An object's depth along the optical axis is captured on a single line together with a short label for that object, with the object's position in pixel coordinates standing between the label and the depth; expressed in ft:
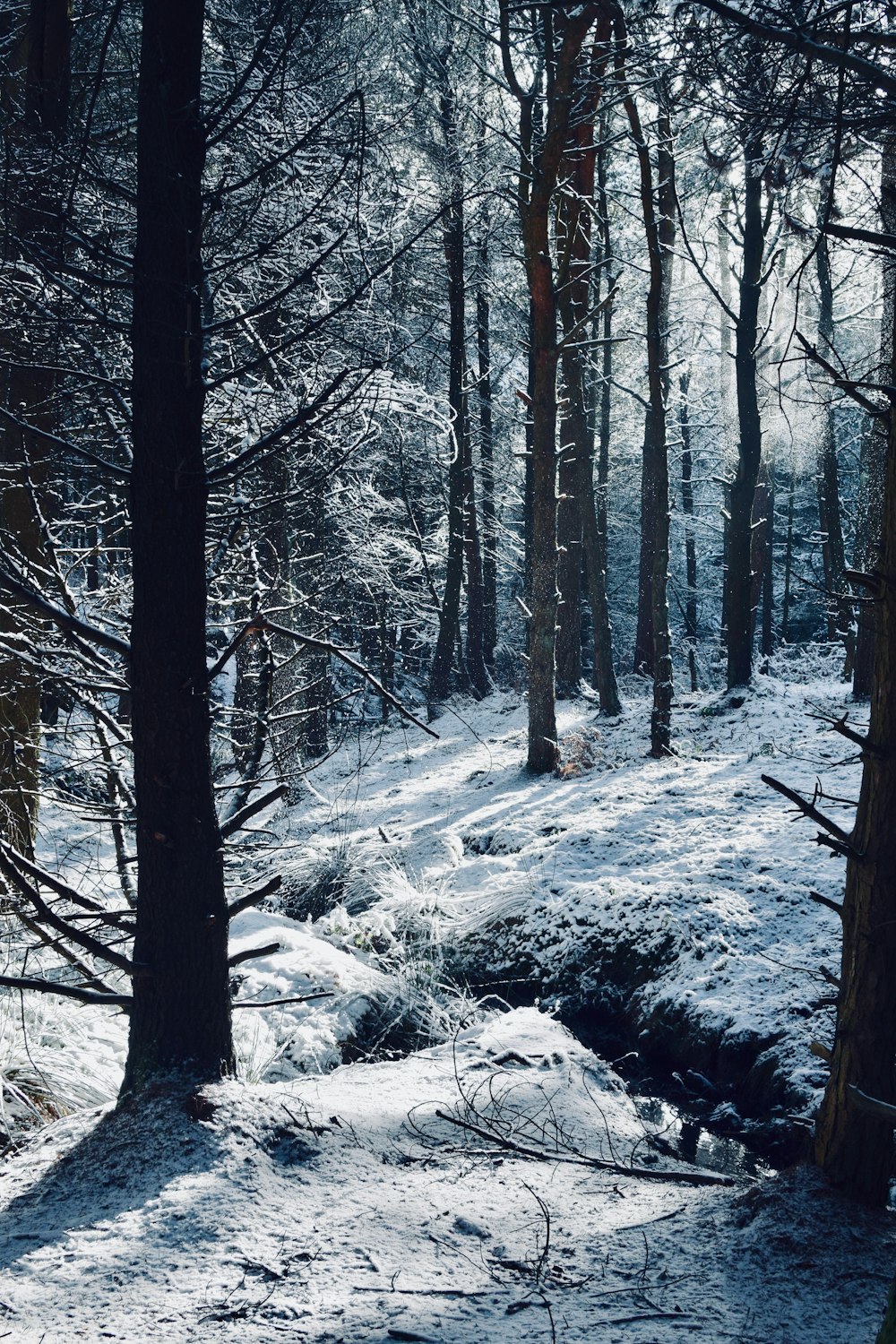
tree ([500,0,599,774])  34.24
